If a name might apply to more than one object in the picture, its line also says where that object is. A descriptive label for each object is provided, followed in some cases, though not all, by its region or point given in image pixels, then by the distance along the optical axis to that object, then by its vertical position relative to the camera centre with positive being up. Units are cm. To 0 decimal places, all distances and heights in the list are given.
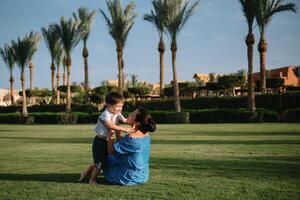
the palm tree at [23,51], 4797 +559
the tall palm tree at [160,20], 3405 +680
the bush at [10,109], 5229 -132
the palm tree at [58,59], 5101 +501
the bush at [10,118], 4046 -191
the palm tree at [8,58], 5298 +536
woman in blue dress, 615 -88
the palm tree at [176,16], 3334 +648
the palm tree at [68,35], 4309 +666
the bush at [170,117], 3016 -165
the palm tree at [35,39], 4819 +701
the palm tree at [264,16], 3078 +601
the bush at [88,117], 3522 -173
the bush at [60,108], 4200 -113
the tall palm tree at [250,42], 2904 +377
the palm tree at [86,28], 4662 +797
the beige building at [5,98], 9134 +25
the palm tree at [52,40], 4701 +689
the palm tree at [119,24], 3859 +692
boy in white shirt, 635 -49
